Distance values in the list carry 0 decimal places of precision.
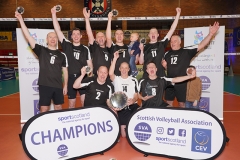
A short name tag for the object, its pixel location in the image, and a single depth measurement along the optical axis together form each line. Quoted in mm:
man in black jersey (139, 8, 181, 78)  4420
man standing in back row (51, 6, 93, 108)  4406
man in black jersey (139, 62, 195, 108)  3842
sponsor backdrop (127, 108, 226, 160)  2873
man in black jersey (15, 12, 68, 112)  3934
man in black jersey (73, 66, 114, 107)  3861
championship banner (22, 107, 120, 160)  2779
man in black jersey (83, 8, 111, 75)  4445
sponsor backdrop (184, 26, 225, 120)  5074
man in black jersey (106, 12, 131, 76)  4434
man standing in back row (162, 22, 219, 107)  4363
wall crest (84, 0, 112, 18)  16625
